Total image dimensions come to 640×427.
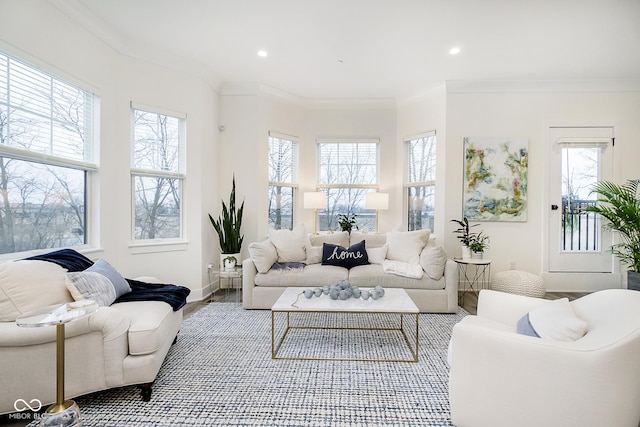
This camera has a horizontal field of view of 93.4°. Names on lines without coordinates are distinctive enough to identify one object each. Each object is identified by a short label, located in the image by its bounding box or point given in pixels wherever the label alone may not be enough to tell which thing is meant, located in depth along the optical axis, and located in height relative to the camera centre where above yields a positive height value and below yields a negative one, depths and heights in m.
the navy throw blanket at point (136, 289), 2.14 -0.63
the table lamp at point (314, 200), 4.63 +0.19
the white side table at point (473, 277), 4.26 -0.91
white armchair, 1.28 -0.73
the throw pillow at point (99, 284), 1.92 -0.49
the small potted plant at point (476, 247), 3.79 -0.42
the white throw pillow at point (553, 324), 1.43 -0.54
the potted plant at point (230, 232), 4.09 -0.27
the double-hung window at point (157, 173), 3.53 +0.47
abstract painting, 4.23 +0.49
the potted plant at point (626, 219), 3.60 -0.05
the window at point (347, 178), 5.08 +0.59
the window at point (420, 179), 4.61 +0.53
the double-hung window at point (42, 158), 2.28 +0.45
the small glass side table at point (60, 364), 1.37 -0.72
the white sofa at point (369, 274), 3.39 -0.71
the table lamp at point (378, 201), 4.62 +0.18
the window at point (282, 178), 4.74 +0.55
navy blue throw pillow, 3.75 -0.54
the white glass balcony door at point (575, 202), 4.21 +0.17
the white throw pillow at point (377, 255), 3.86 -0.54
